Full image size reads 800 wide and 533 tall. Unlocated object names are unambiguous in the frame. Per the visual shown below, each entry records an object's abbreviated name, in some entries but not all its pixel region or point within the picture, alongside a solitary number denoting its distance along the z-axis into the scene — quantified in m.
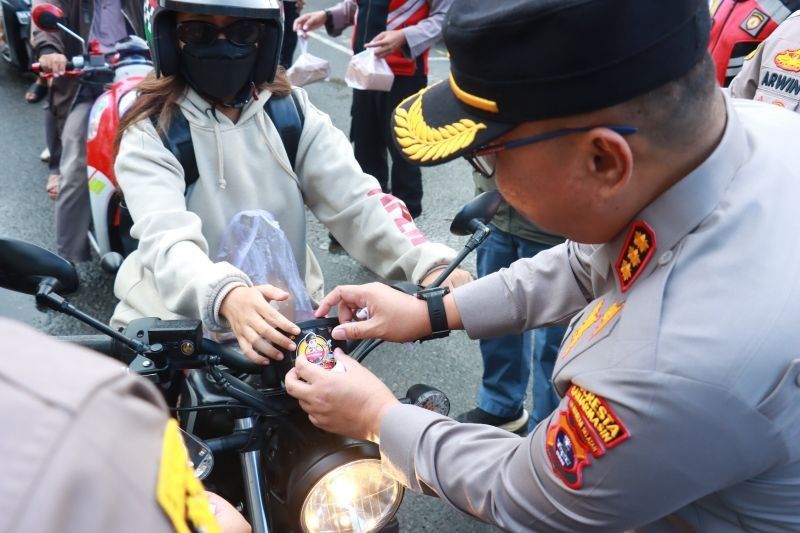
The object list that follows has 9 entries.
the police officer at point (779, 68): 2.53
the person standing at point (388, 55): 4.29
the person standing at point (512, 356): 2.82
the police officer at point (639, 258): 1.05
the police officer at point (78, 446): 0.49
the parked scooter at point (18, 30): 6.03
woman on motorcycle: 1.92
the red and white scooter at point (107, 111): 3.23
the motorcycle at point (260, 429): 1.43
